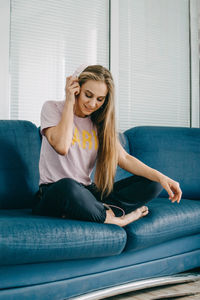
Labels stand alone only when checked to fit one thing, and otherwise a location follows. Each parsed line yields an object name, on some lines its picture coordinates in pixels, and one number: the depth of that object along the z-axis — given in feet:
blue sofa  4.25
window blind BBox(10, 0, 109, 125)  8.38
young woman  5.36
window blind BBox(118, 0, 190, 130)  10.35
